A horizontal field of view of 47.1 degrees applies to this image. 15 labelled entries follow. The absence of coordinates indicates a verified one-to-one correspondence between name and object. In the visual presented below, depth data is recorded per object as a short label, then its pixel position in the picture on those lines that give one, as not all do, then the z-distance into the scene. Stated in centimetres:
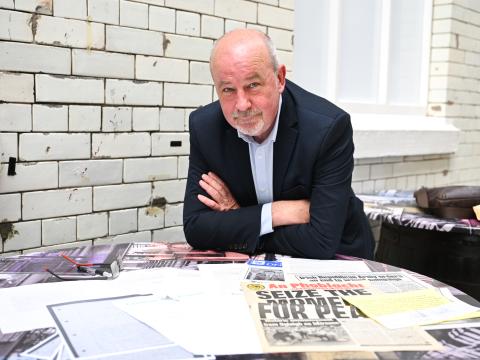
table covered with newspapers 95
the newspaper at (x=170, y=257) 151
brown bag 237
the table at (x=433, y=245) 217
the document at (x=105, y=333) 93
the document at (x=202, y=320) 96
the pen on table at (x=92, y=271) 138
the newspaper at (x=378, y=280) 133
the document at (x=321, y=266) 147
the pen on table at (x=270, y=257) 161
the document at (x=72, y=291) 107
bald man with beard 161
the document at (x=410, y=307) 111
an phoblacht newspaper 97
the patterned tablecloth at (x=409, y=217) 219
